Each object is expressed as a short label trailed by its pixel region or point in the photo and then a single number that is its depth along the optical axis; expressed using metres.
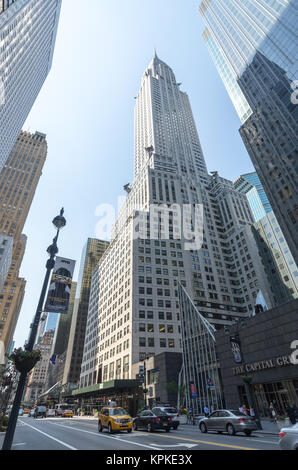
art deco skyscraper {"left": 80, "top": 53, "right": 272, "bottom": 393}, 66.06
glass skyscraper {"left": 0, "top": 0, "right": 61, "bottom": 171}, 50.88
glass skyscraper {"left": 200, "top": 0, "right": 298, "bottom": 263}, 57.81
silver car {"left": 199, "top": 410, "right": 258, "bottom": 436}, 15.89
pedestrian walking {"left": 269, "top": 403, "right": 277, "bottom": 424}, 23.63
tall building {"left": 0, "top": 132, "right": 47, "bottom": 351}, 110.88
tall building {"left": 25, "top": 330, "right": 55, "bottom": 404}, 192.00
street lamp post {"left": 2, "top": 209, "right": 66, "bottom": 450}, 9.80
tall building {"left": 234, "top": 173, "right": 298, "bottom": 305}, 84.26
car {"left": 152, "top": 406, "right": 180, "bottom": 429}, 19.66
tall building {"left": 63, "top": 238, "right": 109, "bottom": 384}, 116.94
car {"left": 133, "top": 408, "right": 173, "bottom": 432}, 18.61
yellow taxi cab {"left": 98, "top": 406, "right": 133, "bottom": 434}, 18.21
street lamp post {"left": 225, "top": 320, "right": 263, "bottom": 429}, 21.81
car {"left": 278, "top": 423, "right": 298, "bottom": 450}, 7.00
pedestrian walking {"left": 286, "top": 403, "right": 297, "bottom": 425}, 17.84
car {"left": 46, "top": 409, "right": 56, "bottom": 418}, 57.06
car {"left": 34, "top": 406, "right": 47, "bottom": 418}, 55.72
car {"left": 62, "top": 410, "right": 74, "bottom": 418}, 52.88
